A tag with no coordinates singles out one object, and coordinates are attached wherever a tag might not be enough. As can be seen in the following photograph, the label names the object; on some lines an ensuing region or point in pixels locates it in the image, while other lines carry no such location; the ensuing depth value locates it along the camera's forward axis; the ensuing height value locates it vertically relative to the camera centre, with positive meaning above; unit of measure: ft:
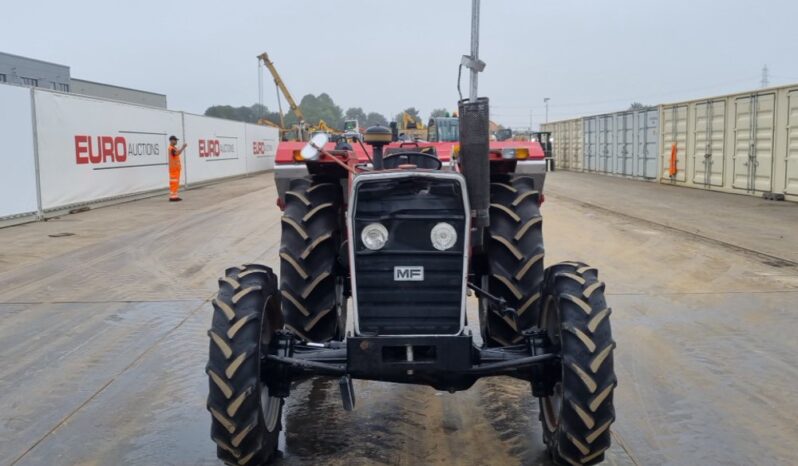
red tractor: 11.63 -2.83
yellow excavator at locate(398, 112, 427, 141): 91.25 +3.01
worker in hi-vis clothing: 65.87 -1.82
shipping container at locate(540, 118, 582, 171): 122.11 +0.64
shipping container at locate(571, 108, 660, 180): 88.43 +0.51
